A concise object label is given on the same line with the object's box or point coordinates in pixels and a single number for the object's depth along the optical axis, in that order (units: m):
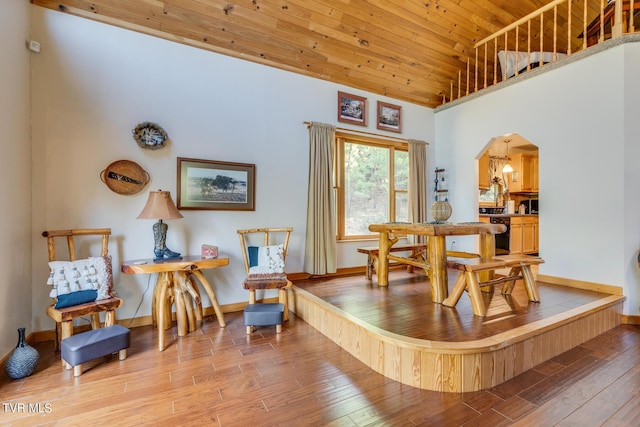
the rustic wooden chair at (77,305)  2.25
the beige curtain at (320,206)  3.89
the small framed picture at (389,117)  4.63
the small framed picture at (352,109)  4.25
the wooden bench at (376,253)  3.85
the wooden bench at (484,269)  2.49
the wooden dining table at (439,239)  2.67
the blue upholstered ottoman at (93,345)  2.06
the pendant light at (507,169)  6.47
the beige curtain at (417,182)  4.83
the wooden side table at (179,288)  2.56
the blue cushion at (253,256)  3.26
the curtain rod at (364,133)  4.26
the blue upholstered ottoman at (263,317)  2.76
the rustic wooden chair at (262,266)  2.95
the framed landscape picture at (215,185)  3.23
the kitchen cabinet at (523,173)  6.59
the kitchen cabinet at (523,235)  5.78
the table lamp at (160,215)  2.68
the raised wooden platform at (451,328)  1.94
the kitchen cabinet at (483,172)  5.16
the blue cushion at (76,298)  2.29
